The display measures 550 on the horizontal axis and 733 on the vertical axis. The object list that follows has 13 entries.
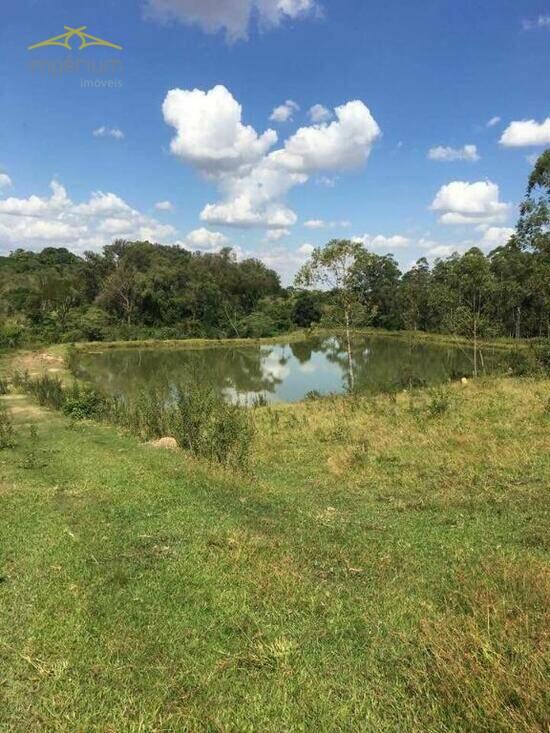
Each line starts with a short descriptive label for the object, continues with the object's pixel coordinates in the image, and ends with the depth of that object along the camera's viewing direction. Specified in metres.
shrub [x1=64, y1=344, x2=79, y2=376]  41.47
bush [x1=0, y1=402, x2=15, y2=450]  12.78
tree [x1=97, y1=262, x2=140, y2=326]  69.88
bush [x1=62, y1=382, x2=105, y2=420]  18.09
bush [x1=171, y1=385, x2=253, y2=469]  11.04
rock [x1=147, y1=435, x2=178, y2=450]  12.59
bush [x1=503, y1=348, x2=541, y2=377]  23.59
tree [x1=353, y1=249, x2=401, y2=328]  77.62
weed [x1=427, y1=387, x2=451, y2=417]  14.37
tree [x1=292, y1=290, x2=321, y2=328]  80.25
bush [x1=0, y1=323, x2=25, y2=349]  49.41
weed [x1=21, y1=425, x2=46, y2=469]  10.64
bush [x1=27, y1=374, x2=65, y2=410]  20.72
